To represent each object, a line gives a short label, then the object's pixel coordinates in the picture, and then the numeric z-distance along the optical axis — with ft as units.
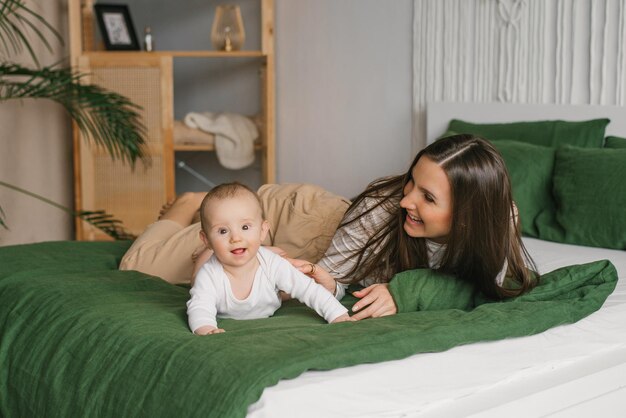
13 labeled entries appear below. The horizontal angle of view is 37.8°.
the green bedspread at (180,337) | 4.88
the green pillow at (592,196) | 9.21
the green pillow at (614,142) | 10.11
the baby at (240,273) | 6.09
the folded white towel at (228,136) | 16.19
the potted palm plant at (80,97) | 12.70
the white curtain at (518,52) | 10.78
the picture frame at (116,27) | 16.15
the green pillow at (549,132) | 10.48
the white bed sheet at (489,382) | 4.81
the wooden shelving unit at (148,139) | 15.79
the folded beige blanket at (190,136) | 16.22
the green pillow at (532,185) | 10.12
